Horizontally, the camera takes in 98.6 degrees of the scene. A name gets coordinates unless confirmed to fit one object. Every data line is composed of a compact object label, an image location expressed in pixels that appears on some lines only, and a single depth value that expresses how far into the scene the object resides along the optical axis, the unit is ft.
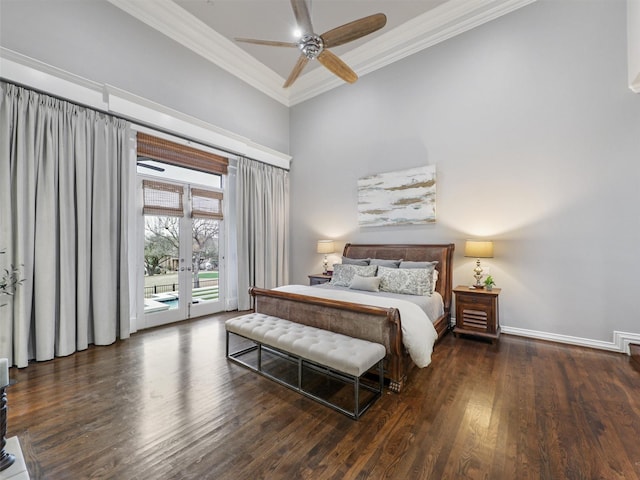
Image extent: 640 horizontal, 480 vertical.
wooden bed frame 7.86
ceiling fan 8.40
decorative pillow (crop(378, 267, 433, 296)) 11.59
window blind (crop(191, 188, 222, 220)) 15.61
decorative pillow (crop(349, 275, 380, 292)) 12.08
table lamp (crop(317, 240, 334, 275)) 17.26
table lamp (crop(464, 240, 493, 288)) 11.81
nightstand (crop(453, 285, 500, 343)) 11.40
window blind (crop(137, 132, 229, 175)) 13.19
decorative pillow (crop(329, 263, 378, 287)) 13.34
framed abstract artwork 14.33
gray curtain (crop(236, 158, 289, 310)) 16.98
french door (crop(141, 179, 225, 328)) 13.92
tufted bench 6.88
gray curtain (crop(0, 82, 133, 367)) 9.31
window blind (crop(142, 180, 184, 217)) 13.74
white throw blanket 7.98
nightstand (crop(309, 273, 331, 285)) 16.53
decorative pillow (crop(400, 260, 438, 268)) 12.64
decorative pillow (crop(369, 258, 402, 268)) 13.57
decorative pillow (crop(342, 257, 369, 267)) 14.62
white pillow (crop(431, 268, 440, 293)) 11.96
